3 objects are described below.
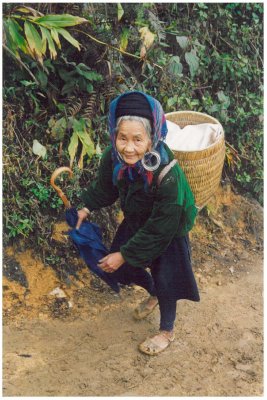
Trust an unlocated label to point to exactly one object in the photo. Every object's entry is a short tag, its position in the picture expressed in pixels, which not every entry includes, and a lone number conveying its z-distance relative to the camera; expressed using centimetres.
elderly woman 260
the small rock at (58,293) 367
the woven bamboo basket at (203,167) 348
